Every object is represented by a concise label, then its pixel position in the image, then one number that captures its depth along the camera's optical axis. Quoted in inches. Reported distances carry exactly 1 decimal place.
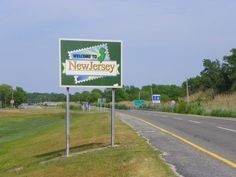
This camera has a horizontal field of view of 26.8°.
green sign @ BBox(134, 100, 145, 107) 4275.1
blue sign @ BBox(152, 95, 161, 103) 3479.3
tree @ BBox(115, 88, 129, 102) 7293.3
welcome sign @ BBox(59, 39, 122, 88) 574.9
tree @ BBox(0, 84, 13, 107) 7549.2
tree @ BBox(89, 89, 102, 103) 7113.7
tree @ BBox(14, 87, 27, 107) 7696.9
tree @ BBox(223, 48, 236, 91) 3635.8
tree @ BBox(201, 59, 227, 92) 3814.0
